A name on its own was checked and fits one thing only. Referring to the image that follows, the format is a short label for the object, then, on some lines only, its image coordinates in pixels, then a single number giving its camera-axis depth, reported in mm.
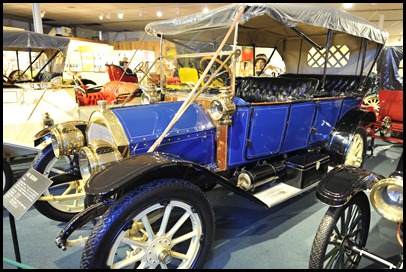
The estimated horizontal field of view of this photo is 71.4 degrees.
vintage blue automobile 1731
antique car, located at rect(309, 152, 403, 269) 1597
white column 8664
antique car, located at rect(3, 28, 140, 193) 3646
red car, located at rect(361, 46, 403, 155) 4922
